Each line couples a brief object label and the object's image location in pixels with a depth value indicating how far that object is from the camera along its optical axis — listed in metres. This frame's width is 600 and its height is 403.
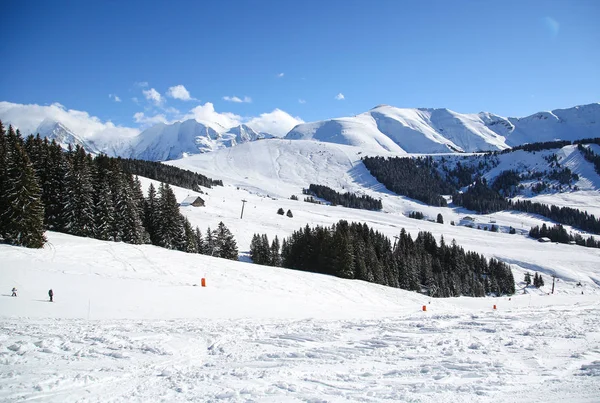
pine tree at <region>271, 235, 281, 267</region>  67.88
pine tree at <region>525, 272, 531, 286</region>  85.10
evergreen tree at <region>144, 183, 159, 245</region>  53.62
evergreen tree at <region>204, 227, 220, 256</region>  63.91
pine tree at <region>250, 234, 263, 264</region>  66.49
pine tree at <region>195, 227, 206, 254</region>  64.22
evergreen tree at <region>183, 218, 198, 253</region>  55.59
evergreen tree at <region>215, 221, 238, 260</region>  63.75
